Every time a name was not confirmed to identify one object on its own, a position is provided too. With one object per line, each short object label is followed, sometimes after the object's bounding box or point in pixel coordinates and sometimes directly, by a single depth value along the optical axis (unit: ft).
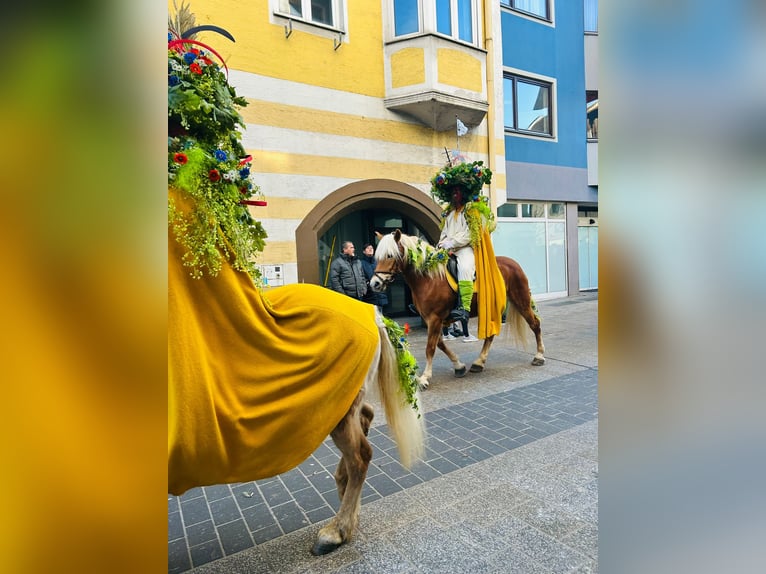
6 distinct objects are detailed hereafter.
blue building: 38.55
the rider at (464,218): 19.36
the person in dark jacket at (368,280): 27.02
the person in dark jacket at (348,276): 25.63
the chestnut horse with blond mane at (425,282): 18.52
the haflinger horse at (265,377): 5.80
